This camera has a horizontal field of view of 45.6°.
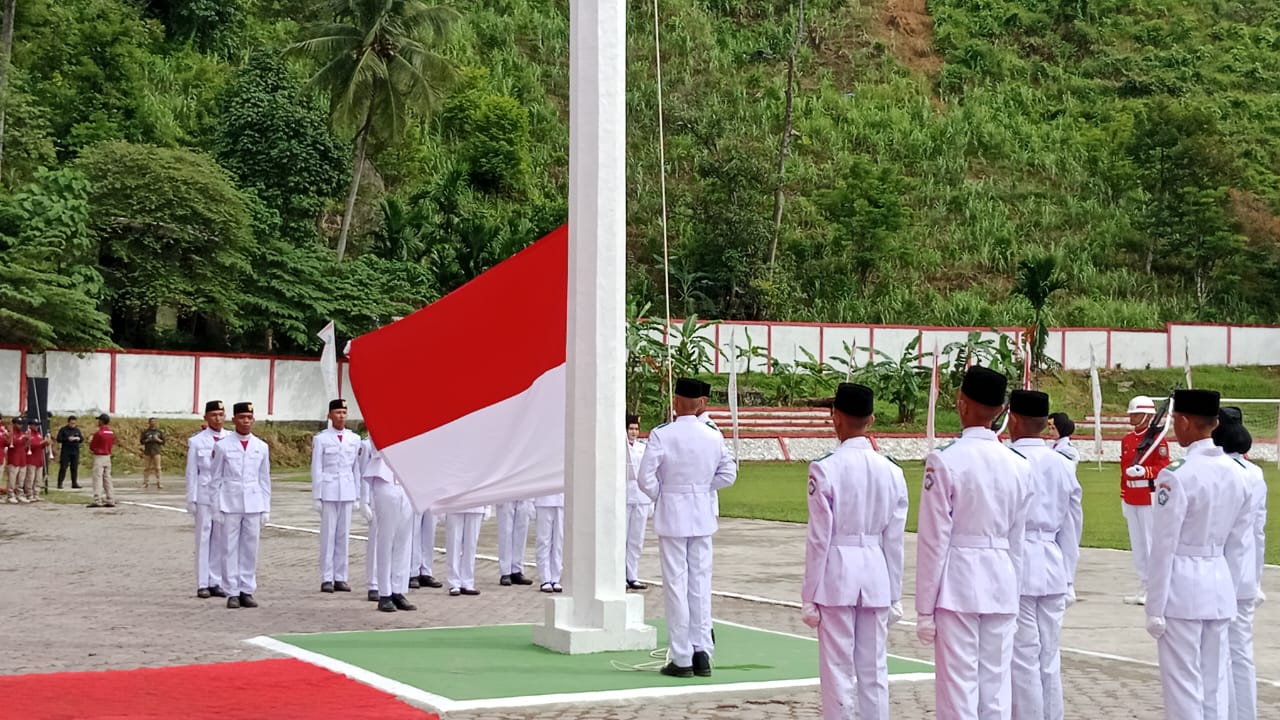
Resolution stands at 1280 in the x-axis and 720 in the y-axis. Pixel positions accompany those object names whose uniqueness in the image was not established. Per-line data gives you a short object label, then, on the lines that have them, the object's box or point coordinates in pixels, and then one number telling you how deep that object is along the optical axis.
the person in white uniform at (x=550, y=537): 15.40
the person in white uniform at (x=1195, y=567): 6.95
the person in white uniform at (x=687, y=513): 9.91
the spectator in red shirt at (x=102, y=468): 26.73
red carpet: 8.31
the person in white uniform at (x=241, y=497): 13.98
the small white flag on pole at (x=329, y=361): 13.41
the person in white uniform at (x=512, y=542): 15.70
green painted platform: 9.35
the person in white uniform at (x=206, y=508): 14.38
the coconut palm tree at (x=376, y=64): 44.44
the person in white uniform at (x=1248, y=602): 7.36
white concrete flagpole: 10.79
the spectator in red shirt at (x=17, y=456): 28.05
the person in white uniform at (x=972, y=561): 6.64
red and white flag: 11.53
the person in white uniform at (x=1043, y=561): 7.72
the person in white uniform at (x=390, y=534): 13.48
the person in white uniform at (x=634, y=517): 15.36
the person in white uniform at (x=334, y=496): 15.02
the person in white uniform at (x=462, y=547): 14.63
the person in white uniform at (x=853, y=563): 7.41
